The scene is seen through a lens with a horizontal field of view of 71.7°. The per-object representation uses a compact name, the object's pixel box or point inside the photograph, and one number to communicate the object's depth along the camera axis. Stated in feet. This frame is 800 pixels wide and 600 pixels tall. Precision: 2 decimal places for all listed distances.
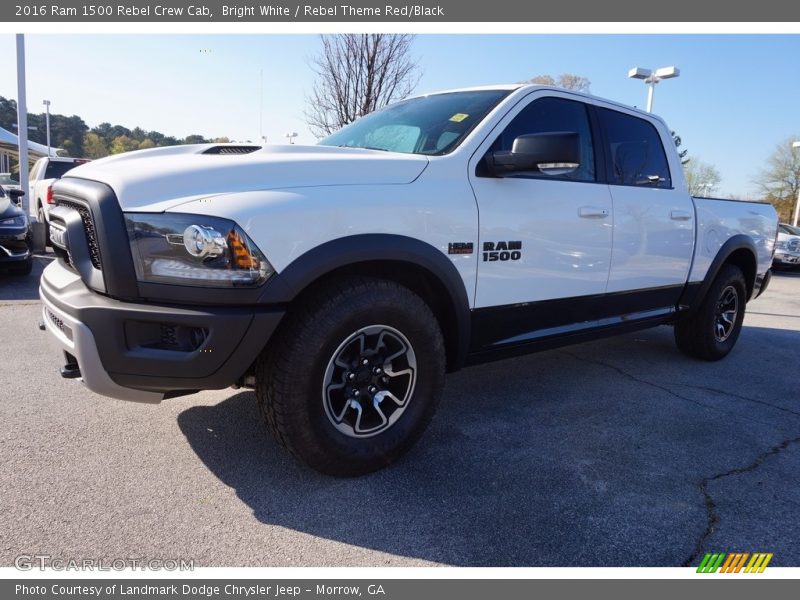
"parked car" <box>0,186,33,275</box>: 22.89
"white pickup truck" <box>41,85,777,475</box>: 6.91
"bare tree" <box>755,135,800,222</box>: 125.18
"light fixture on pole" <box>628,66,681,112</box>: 44.42
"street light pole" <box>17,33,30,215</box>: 38.63
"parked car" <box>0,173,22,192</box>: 71.69
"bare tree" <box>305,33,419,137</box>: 42.93
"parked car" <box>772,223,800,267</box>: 51.26
